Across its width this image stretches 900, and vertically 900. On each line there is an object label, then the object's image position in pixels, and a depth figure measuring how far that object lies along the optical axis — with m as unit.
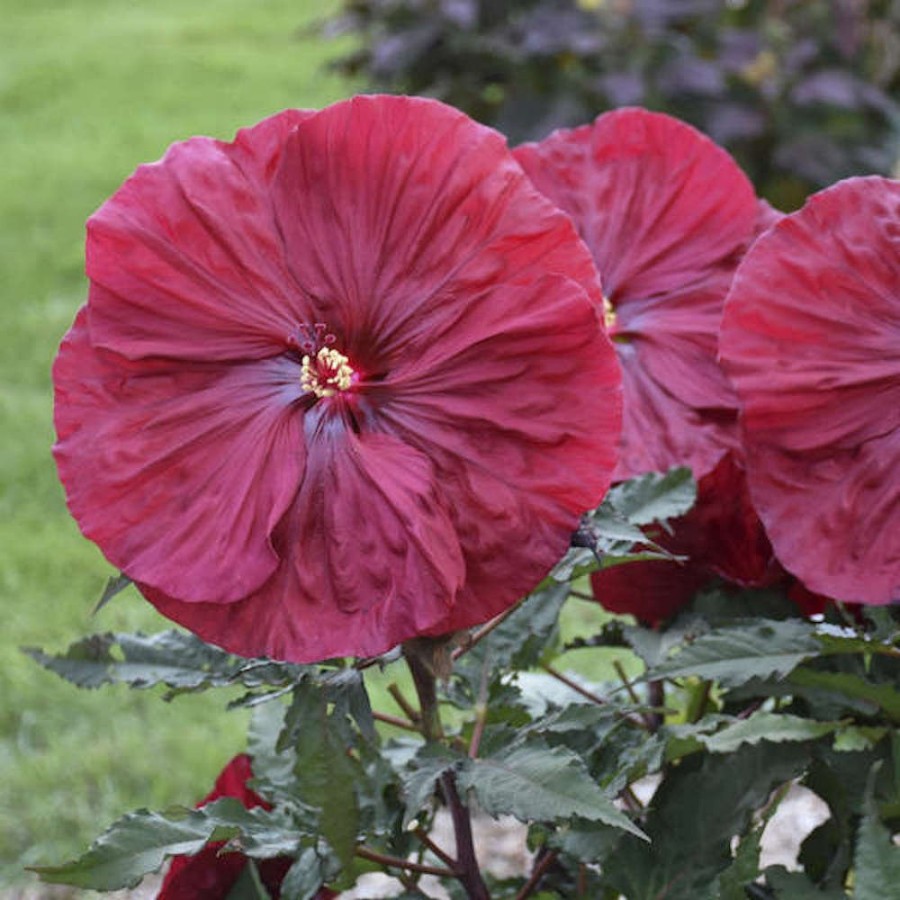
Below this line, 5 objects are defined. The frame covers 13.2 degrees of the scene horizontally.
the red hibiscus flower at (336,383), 1.40
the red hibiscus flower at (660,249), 1.53
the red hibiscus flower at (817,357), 1.45
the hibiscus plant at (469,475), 1.40
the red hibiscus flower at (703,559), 1.52
